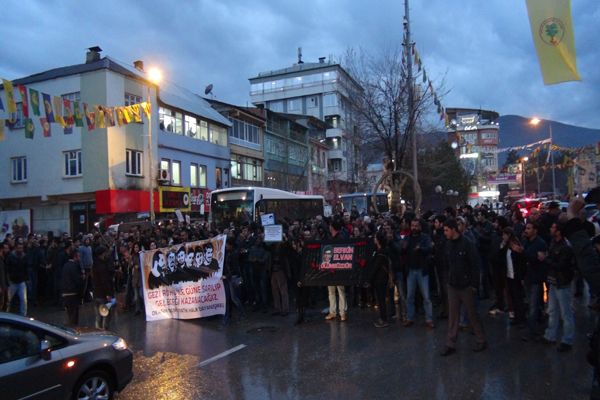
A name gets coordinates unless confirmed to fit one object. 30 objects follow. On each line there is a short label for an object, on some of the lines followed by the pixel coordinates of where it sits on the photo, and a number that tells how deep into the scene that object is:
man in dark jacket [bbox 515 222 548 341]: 7.53
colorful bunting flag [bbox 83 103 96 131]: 18.61
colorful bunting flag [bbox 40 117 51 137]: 18.25
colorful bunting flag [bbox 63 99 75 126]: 17.66
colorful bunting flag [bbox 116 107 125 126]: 20.48
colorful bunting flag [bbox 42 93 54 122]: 16.56
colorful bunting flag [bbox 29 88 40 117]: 15.66
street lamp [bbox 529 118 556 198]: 35.28
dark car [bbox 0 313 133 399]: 4.79
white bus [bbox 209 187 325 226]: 22.41
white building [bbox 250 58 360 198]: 65.69
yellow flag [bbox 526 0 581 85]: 7.21
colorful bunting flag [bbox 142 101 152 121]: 21.12
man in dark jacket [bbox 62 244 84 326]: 9.18
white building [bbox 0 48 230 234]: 29.36
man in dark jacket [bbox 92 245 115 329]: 9.23
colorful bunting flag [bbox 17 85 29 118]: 15.05
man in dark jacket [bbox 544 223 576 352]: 6.87
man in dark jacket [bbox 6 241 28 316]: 11.62
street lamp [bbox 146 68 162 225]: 22.39
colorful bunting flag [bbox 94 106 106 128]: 18.93
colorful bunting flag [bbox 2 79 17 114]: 13.85
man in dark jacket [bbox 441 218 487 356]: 7.14
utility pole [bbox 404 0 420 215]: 21.42
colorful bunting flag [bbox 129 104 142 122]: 20.97
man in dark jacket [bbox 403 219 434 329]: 8.83
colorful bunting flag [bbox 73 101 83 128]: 17.86
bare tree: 22.91
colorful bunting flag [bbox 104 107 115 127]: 19.51
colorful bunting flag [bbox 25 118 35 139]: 16.62
